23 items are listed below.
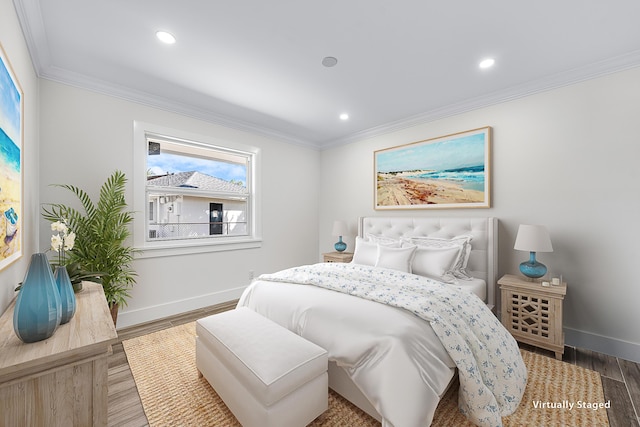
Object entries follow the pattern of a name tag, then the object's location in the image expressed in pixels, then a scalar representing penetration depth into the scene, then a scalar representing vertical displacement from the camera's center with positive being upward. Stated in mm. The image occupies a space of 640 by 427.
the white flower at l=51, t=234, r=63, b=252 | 1622 -177
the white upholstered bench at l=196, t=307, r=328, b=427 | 1359 -885
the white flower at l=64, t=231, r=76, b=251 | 1717 -179
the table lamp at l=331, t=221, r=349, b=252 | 4215 -292
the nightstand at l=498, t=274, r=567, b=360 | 2283 -907
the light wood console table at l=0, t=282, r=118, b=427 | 989 -661
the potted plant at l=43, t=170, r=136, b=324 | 2385 -178
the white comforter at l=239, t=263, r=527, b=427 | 1386 -783
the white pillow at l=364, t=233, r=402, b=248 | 3303 -367
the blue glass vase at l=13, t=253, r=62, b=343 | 1093 -388
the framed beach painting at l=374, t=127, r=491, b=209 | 3084 +522
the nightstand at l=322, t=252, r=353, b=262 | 3973 -666
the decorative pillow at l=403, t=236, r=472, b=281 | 2707 -461
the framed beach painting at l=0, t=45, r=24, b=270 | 1347 +276
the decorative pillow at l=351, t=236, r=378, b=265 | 3129 -486
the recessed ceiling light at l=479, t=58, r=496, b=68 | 2324 +1338
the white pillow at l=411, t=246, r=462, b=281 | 2668 -499
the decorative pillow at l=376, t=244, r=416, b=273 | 2777 -486
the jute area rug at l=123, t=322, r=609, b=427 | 1595 -1248
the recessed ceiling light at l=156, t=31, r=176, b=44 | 1997 +1352
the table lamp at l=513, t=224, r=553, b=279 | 2389 -290
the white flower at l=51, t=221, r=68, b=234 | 1668 -80
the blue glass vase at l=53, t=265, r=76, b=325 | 1335 -421
